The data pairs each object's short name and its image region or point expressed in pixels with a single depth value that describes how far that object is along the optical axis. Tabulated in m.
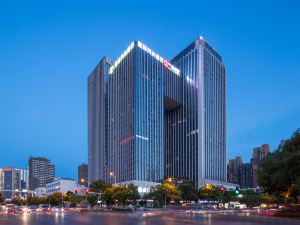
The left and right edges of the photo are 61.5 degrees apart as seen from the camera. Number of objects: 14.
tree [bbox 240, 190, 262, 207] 88.05
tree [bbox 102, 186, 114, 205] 74.10
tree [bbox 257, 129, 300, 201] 30.16
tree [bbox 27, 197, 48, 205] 116.23
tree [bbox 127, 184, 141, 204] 70.60
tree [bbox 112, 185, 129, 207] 69.56
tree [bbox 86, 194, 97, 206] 84.03
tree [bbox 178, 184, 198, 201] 87.89
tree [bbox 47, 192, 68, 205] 105.87
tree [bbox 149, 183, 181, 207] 73.22
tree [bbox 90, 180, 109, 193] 81.18
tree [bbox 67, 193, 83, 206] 96.34
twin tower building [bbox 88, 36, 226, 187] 103.65
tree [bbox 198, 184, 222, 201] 89.90
